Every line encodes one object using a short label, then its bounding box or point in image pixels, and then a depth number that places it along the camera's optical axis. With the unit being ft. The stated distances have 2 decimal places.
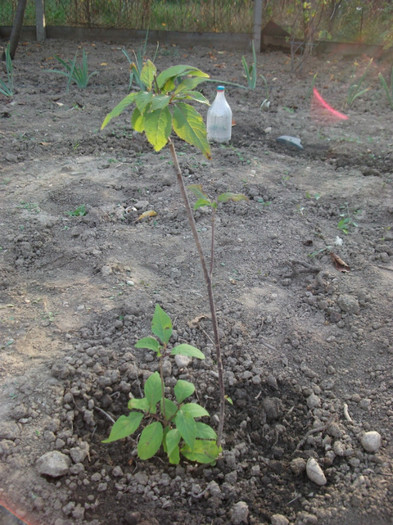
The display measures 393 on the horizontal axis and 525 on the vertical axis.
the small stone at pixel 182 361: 6.62
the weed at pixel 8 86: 15.17
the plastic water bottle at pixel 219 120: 12.95
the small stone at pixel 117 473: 5.39
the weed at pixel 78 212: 10.07
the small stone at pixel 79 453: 5.42
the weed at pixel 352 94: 16.30
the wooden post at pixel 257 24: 21.83
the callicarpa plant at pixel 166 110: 3.94
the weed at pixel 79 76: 15.96
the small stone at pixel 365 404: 6.33
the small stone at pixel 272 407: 6.21
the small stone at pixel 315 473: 5.46
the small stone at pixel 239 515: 5.02
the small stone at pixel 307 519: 5.01
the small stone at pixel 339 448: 5.76
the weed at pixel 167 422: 4.82
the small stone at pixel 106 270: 8.30
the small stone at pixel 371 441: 5.78
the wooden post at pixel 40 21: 22.22
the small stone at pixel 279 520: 4.99
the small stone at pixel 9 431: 5.54
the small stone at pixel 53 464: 5.21
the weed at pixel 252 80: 16.43
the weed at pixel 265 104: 16.02
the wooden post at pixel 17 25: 18.44
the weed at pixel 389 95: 15.40
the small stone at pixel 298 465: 5.59
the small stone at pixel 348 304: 7.80
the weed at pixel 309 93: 16.70
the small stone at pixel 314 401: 6.35
